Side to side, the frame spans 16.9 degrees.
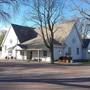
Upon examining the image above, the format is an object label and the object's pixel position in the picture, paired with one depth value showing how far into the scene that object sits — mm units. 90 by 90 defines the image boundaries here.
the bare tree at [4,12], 28083
